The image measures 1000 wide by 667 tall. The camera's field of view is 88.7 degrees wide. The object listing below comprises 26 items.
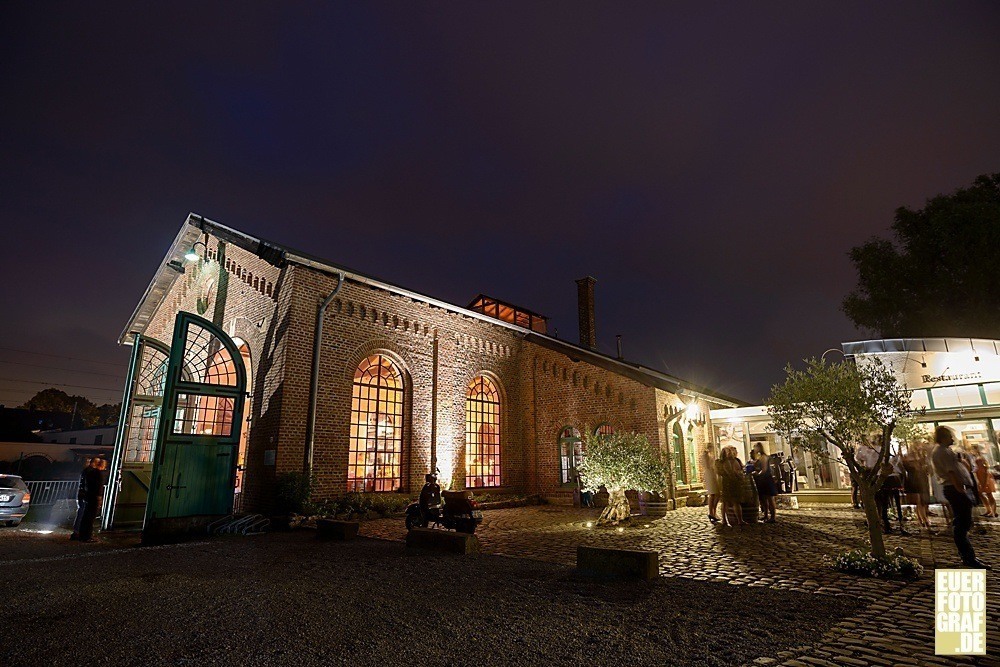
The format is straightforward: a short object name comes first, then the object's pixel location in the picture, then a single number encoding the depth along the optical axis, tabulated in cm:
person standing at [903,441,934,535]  974
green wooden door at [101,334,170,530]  1060
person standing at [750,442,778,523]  1042
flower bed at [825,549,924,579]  545
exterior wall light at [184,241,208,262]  1380
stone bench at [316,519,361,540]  871
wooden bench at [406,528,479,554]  742
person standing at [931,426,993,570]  580
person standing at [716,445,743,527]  1011
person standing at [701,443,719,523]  1085
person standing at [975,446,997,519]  1020
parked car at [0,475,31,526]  1145
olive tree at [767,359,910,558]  616
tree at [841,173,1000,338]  1909
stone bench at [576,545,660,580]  562
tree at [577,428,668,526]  1073
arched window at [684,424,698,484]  1618
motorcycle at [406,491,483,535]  911
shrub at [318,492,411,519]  1109
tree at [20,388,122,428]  5319
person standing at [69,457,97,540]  946
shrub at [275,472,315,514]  1033
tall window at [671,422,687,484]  1543
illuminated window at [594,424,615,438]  1560
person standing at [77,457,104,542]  941
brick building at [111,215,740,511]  1159
